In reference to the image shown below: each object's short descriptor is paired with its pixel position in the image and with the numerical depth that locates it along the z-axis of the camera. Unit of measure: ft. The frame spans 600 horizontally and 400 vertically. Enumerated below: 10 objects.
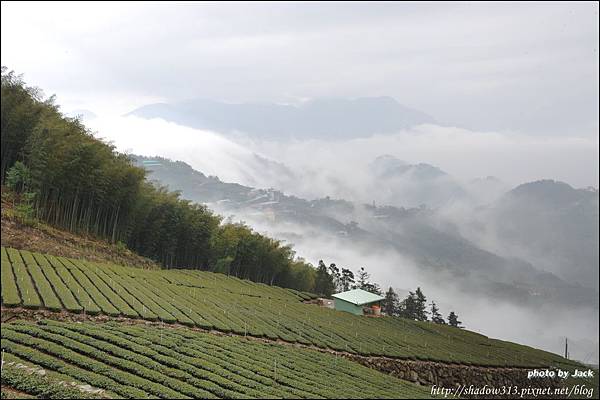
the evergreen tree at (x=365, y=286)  272.51
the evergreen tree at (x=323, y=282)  236.88
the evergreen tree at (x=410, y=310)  244.63
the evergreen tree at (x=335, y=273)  259.80
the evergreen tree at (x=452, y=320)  249.82
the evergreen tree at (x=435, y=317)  250.80
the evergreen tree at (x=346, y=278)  260.62
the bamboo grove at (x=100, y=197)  131.54
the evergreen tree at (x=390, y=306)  244.63
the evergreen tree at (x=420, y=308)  245.86
